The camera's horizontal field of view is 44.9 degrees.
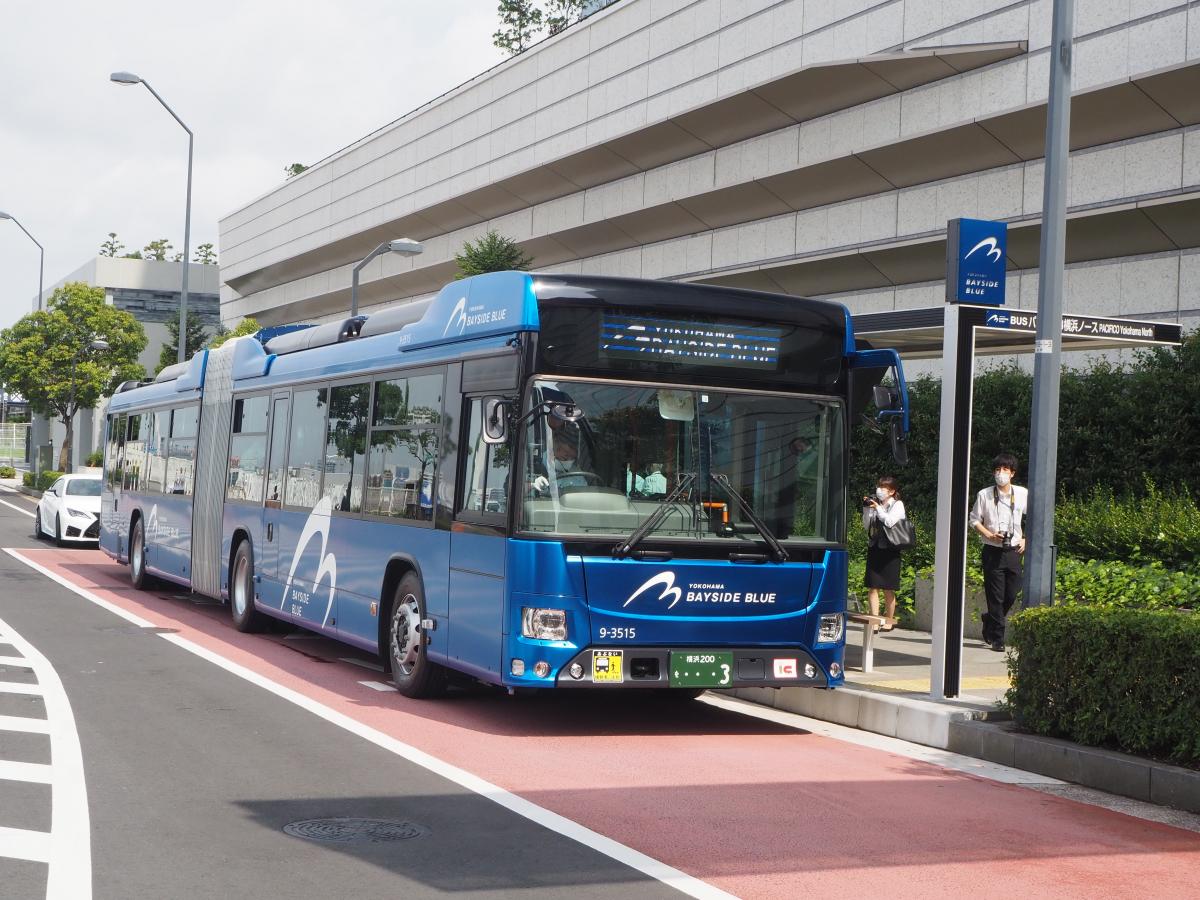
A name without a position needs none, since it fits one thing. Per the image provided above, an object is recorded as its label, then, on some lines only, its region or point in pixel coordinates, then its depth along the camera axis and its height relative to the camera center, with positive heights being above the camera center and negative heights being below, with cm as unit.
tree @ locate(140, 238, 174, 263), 11888 +1920
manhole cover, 667 -158
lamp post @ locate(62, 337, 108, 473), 6384 +545
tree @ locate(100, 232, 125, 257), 12606 +2034
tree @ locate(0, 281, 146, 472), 6512 +574
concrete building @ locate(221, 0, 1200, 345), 2127 +720
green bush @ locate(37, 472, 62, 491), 5680 -1
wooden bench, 1255 -96
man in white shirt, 1403 -8
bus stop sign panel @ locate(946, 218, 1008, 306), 1068 +194
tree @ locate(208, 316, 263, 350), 5028 +568
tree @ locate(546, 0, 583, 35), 6744 +2294
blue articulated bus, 953 +14
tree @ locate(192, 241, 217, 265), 11944 +1919
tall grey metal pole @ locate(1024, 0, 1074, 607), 1046 +137
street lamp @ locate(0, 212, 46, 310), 6088 +946
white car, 2947 -61
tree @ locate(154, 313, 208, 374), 7256 +758
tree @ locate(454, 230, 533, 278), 3125 +528
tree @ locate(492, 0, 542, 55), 6938 +2292
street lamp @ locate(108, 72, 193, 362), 3319 +676
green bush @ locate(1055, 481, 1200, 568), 1472 +3
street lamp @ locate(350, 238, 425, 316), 3012 +522
